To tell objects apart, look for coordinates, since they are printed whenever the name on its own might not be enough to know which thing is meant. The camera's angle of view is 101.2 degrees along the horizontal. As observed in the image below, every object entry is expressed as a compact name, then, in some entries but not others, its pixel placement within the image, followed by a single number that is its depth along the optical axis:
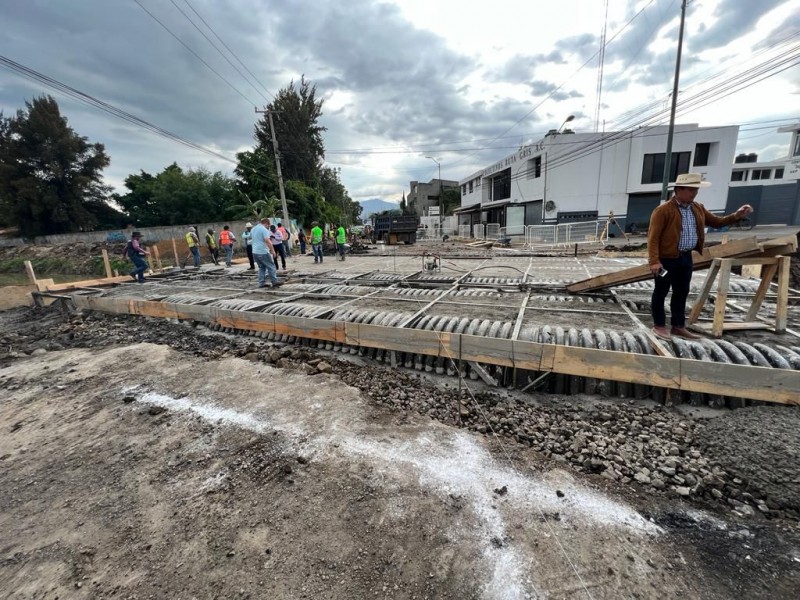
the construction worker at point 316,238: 13.80
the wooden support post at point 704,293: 3.50
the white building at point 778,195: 25.33
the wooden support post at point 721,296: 3.30
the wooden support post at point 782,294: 3.36
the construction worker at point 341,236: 14.11
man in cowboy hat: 3.30
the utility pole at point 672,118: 12.16
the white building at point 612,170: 23.06
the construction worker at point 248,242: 11.57
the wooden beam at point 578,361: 2.83
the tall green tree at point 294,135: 34.53
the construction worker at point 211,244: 14.24
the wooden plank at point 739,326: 3.67
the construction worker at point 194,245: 12.77
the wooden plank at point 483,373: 3.84
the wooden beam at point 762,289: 3.61
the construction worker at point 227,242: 13.15
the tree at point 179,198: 32.19
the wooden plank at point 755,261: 3.39
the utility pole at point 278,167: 19.19
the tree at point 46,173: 27.61
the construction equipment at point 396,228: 24.94
